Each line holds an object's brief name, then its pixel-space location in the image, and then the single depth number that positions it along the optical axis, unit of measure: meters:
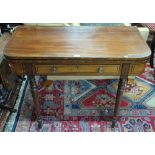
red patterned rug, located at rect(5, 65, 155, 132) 1.74
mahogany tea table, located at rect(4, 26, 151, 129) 1.22
